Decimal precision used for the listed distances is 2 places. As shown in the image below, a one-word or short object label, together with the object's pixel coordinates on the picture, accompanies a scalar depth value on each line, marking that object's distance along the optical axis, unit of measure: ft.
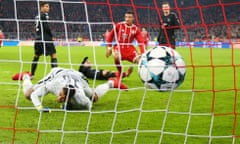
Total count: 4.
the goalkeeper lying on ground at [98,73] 56.85
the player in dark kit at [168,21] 65.26
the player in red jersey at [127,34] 53.31
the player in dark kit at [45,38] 52.17
